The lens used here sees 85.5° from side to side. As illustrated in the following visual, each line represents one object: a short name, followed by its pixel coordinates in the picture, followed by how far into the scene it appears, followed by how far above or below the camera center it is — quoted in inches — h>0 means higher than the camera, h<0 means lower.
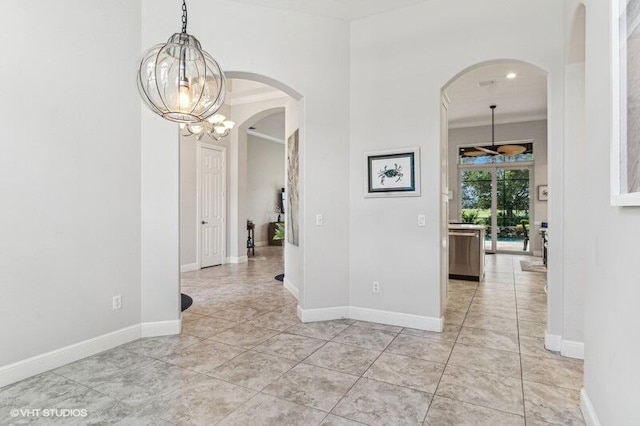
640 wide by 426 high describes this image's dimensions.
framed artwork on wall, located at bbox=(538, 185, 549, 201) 343.6 +19.0
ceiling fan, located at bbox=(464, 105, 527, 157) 300.0 +55.6
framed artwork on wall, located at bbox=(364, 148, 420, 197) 142.1 +16.3
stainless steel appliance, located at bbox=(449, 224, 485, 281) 225.3 -26.6
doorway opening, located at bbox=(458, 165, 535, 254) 363.4 +9.1
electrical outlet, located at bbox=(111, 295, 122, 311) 121.2 -32.2
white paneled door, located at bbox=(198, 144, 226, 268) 277.4 +5.5
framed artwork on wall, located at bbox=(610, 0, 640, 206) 52.8 +17.8
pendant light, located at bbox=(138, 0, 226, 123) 85.2 +32.9
